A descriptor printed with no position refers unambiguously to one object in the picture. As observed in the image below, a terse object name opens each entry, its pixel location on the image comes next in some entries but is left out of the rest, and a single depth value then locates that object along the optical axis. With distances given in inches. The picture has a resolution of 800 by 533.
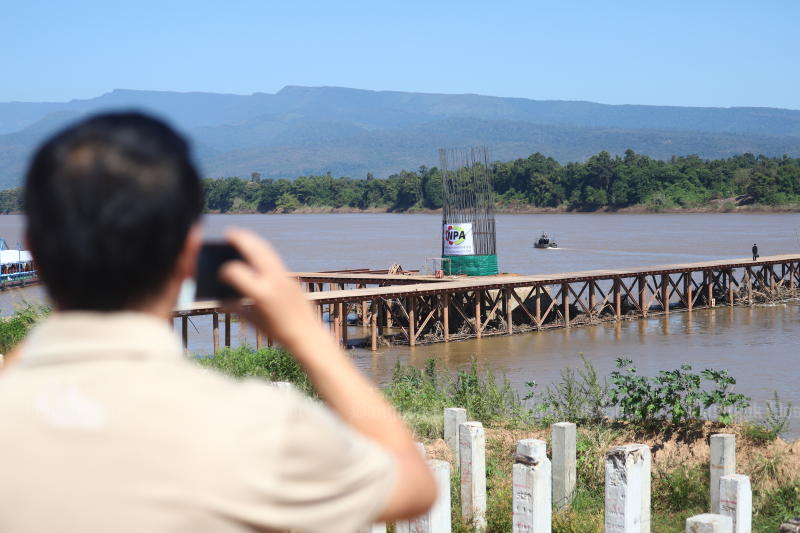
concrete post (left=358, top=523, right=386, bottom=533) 179.3
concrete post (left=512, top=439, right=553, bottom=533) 179.8
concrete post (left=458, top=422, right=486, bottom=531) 230.8
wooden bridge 1103.0
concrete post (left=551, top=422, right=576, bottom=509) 256.8
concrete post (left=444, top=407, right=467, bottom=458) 286.0
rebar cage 1323.8
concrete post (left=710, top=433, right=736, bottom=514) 256.7
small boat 2541.8
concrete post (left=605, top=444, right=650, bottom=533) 173.9
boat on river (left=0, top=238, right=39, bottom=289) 1913.1
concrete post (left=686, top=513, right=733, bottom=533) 148.4
